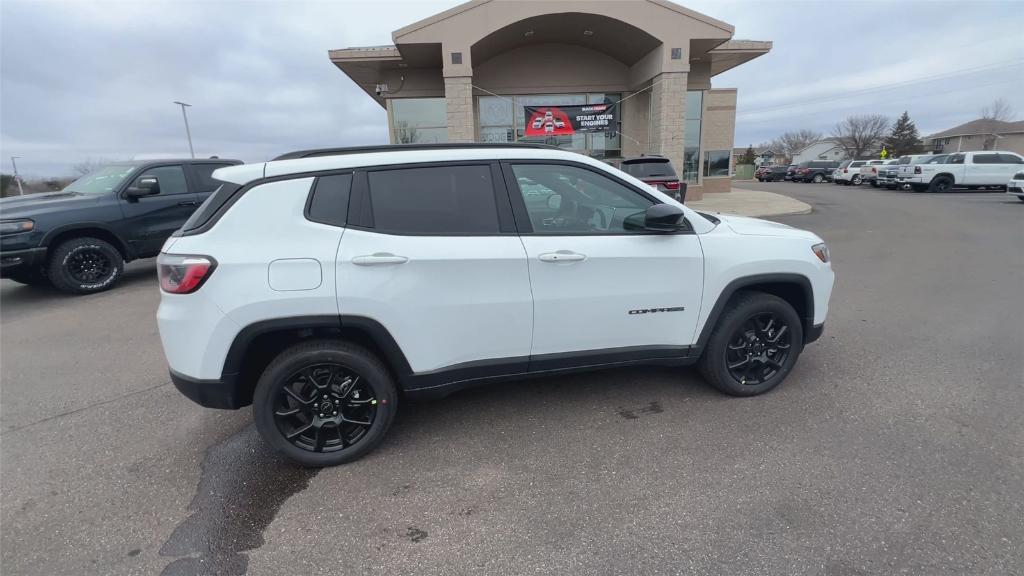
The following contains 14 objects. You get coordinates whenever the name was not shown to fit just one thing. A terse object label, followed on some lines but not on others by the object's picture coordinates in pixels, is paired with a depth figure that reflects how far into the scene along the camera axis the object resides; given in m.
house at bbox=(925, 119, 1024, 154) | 57.75
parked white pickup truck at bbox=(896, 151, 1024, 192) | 20.77
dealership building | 14.20
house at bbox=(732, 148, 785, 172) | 60.08
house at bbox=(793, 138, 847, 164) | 78.32
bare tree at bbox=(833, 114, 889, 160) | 69.50
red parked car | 10.92
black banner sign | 16.95
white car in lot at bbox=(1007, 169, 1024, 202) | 16.44
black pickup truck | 6.61
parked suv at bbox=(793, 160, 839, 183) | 37.41
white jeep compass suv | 2.66
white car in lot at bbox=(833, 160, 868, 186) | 31.00
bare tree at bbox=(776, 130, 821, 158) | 92.06
